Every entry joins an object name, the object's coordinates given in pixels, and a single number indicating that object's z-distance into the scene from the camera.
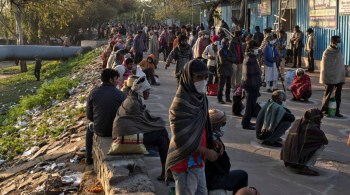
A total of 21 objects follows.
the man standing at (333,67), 10.42
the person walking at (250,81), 9.44
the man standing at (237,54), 12.13
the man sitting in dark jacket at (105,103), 6.88
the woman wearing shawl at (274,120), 8.13
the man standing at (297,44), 18.95
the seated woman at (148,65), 14.52
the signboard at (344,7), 16.39
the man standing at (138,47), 17.88
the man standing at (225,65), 11.79
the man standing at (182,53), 11.80
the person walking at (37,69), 27.36
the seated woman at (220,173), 4.79
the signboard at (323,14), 17.48
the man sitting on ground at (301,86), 12.56
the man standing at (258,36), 18.84
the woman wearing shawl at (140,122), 6.20
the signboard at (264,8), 23.24
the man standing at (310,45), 18.03
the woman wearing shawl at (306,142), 7.01
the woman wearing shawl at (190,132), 4.30
